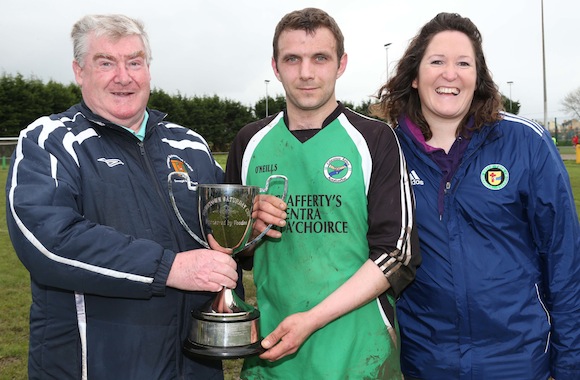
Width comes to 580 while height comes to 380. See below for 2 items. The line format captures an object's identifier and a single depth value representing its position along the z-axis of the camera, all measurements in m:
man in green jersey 2.25
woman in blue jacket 2.31
